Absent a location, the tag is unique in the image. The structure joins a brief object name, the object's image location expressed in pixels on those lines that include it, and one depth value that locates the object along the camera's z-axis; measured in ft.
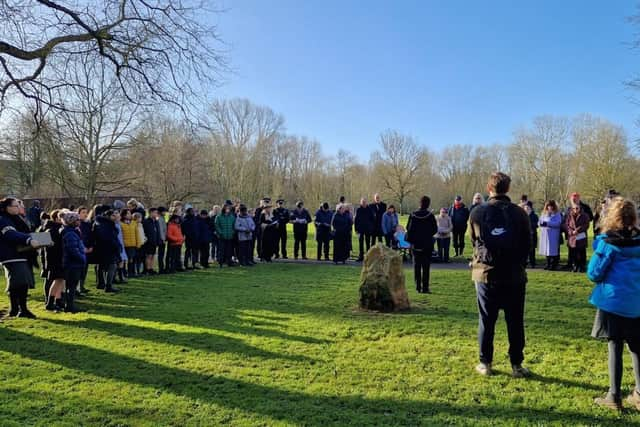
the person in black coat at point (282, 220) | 55.36
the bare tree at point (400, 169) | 186.39
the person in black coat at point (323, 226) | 54.29
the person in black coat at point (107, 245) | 33.97
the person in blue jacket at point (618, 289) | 13.82
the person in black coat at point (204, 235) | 46.80
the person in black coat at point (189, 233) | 45.75
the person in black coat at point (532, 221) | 45.20
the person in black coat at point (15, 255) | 24.45
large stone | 27.07
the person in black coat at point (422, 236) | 32.31
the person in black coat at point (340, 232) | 51.11
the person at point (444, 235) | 49.96
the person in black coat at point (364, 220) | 51.57
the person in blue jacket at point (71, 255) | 27.27
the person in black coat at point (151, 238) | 41.73
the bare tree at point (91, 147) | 34.32
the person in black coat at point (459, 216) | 53.21
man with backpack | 16.38
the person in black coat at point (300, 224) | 54.70
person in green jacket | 48.42
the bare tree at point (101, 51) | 30.12
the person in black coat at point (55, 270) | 27.66
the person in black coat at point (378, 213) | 52.78
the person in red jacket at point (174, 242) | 43.86
